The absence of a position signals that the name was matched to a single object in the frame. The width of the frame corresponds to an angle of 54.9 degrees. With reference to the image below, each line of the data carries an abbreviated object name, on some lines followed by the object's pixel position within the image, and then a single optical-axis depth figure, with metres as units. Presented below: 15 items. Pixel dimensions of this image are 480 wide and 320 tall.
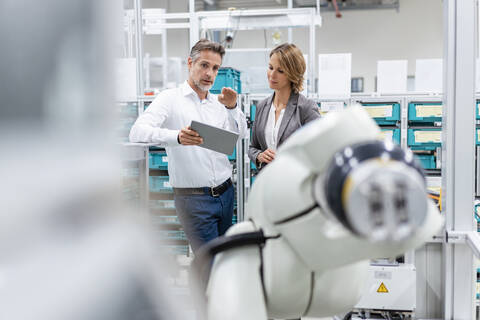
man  2.18
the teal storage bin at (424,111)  3.88
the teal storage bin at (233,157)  3.84
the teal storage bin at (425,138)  3.90
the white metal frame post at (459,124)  2.29
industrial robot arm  0.53
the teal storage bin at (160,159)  3.60
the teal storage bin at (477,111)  3.84
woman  2.21
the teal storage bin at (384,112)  3.91
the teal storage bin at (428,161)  4.05
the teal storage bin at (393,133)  3.91
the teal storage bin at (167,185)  2.19
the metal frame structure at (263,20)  4.57
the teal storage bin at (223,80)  3.49
